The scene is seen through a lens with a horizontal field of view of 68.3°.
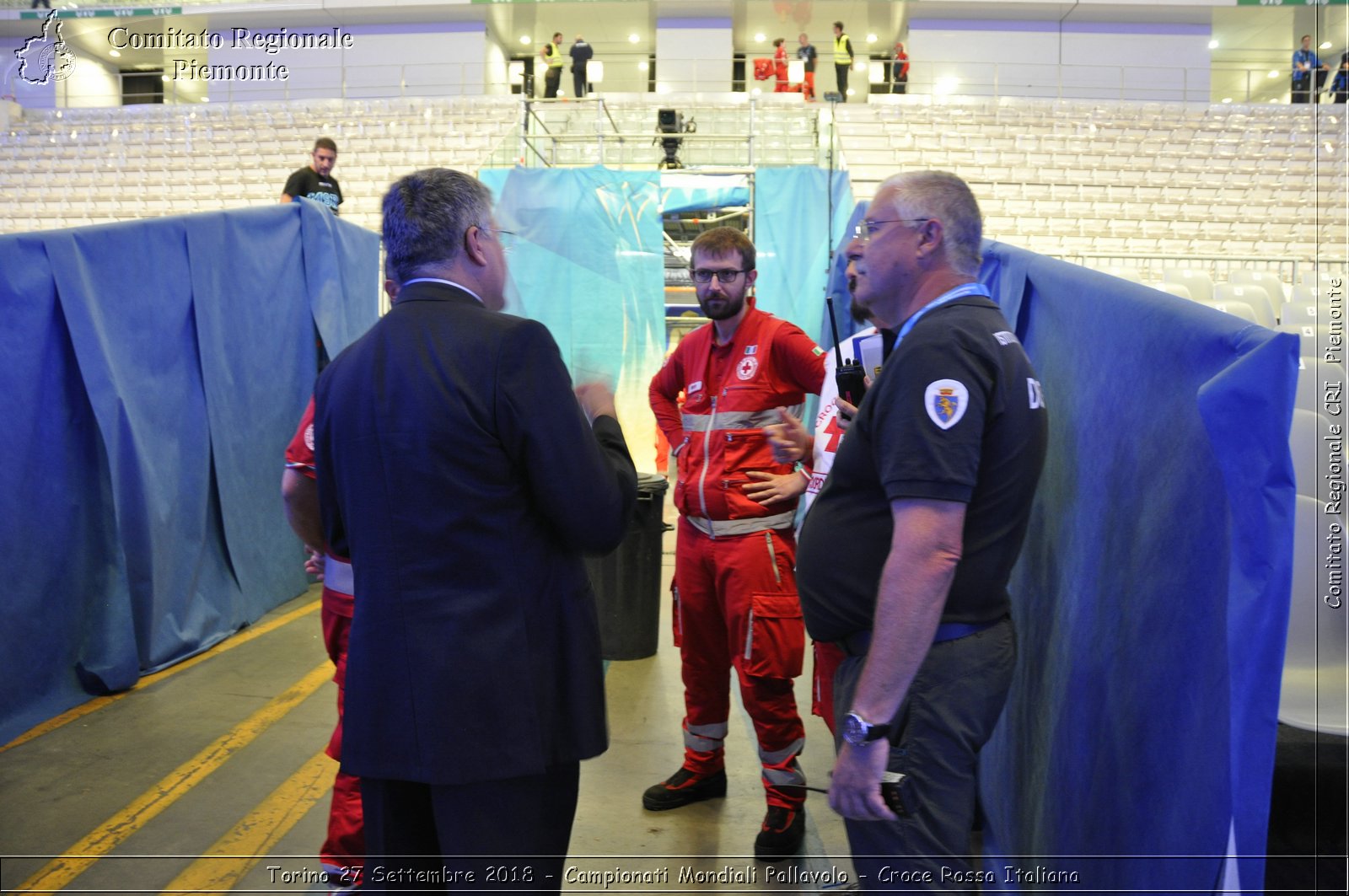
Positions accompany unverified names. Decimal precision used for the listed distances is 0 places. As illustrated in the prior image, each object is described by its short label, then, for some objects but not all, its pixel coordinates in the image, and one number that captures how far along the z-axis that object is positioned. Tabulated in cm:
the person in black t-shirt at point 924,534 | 178
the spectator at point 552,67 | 2298
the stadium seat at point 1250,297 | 964
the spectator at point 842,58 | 2300
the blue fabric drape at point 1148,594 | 148
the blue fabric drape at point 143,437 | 446
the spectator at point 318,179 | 852
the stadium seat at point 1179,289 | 1028
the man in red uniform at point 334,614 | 281
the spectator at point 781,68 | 2391
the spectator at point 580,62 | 2386
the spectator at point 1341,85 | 1992
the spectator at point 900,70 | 2375
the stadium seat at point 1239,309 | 882
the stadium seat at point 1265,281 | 1094
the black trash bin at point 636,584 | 547
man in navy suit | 179
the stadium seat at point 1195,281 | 1056
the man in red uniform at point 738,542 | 347
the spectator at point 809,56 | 2344
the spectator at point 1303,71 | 2294
